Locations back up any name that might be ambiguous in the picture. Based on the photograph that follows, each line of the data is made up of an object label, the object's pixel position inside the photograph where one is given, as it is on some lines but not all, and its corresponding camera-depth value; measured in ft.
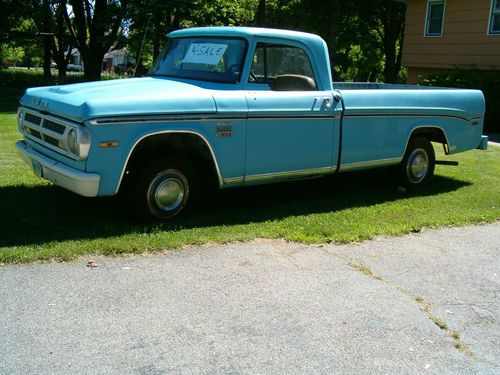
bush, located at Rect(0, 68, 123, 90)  78.95
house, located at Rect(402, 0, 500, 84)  52.62
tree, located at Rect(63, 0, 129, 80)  64.85
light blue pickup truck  16.12
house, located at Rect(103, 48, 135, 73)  330.26
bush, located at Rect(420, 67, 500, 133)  45.57
